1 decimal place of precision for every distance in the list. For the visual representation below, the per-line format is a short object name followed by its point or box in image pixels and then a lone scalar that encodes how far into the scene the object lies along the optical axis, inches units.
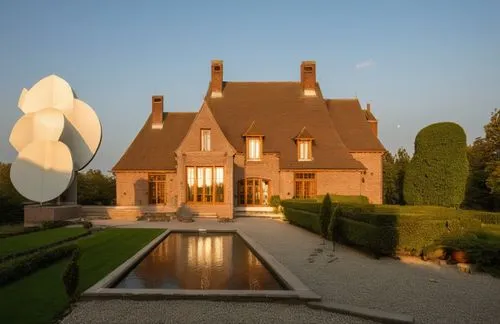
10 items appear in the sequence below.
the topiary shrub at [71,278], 265.6
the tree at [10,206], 860.2
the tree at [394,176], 1597.6
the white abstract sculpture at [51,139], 871.7
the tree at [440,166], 767.1
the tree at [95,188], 1343.5
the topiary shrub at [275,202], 1110.5
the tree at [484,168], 1208.0
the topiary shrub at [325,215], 595.5
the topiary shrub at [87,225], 745.0
